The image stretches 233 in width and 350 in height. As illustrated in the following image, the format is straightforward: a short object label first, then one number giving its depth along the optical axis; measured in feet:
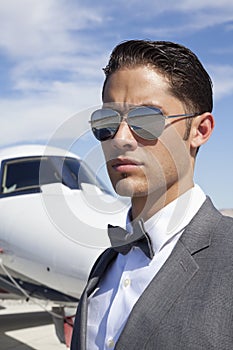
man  4.78
